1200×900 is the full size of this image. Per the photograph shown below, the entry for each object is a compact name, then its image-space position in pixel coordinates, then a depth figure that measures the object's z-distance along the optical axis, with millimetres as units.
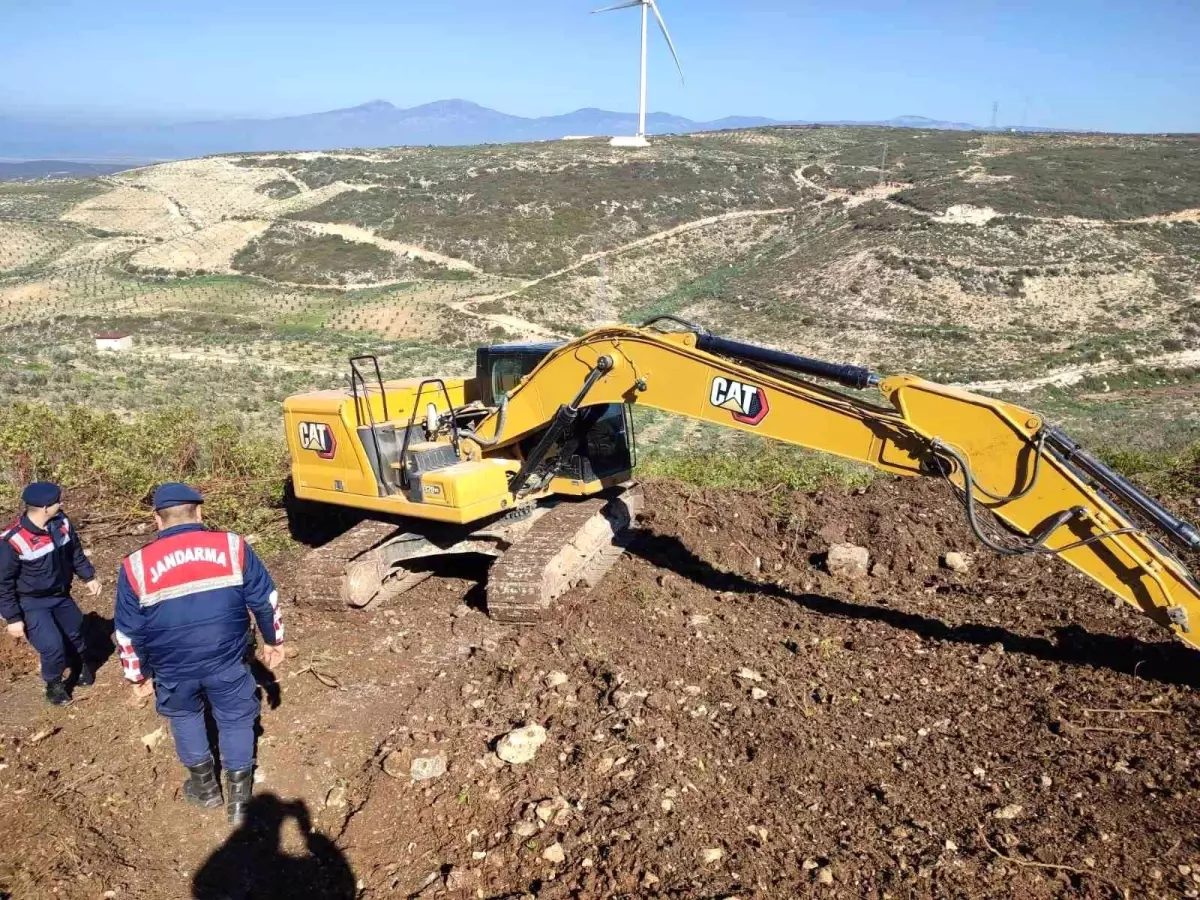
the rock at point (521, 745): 5629
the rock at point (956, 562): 8461
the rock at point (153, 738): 6035
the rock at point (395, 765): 5574
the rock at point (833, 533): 9112
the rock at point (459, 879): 4559
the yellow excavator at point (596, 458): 5512
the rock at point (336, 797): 5438
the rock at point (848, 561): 8445
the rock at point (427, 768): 5527
